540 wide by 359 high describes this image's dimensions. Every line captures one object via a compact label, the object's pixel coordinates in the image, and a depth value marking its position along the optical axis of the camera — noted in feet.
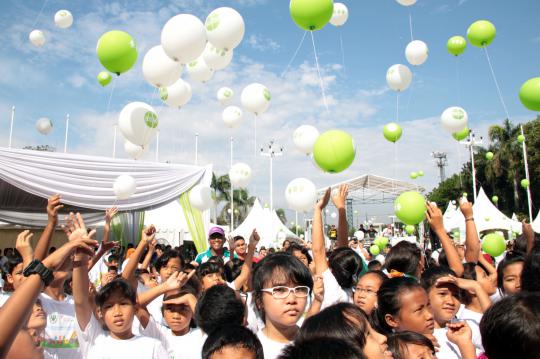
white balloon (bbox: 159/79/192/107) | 22.47
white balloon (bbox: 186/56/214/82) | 22.58
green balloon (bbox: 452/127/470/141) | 23.57
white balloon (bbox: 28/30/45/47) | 27.61
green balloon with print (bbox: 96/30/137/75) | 16.90
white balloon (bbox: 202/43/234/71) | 20.59
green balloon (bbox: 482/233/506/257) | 18.43
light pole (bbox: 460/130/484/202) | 71.90
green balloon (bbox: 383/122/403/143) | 22.79
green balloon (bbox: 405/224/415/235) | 35.08
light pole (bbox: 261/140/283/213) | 66.55
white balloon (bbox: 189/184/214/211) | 26.05
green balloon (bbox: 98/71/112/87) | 24.72
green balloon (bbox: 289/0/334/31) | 15.30
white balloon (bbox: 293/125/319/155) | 18.76
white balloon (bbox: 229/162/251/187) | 25.43
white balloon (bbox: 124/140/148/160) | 24.06
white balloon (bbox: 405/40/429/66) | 22.35
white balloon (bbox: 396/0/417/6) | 20.18
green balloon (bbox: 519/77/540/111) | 15.97
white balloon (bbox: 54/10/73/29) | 25.44
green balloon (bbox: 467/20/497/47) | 20.51
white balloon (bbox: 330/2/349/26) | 21.71
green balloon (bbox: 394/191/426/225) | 14.65
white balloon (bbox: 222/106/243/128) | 24.76
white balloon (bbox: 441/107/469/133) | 21.76
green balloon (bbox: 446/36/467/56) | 22.93
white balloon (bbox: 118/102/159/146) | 18.51
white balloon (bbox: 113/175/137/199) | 27.09
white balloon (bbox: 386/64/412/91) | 21.81
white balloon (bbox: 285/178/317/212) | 16.75
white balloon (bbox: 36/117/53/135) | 34.76
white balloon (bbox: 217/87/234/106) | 25.79
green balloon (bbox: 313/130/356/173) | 13.12
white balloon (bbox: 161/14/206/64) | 16.34
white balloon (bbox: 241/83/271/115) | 21.65
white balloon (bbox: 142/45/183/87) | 18.10
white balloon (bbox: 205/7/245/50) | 17.13
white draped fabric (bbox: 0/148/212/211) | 27.63
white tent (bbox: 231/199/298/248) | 57.52
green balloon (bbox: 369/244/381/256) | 32.95
